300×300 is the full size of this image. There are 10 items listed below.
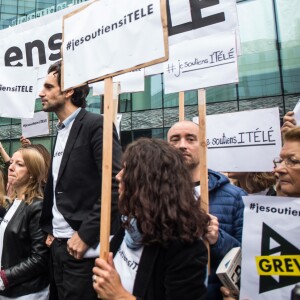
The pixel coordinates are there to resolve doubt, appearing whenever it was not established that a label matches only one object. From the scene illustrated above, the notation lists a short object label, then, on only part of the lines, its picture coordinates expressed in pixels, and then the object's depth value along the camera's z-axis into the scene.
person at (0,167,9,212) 3.61
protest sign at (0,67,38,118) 3.74
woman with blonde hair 2.37
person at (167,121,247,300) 1.92
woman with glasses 1.72
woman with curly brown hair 1.42
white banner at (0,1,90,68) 3.97
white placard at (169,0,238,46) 2.46
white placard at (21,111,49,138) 4.67
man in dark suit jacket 1.98
